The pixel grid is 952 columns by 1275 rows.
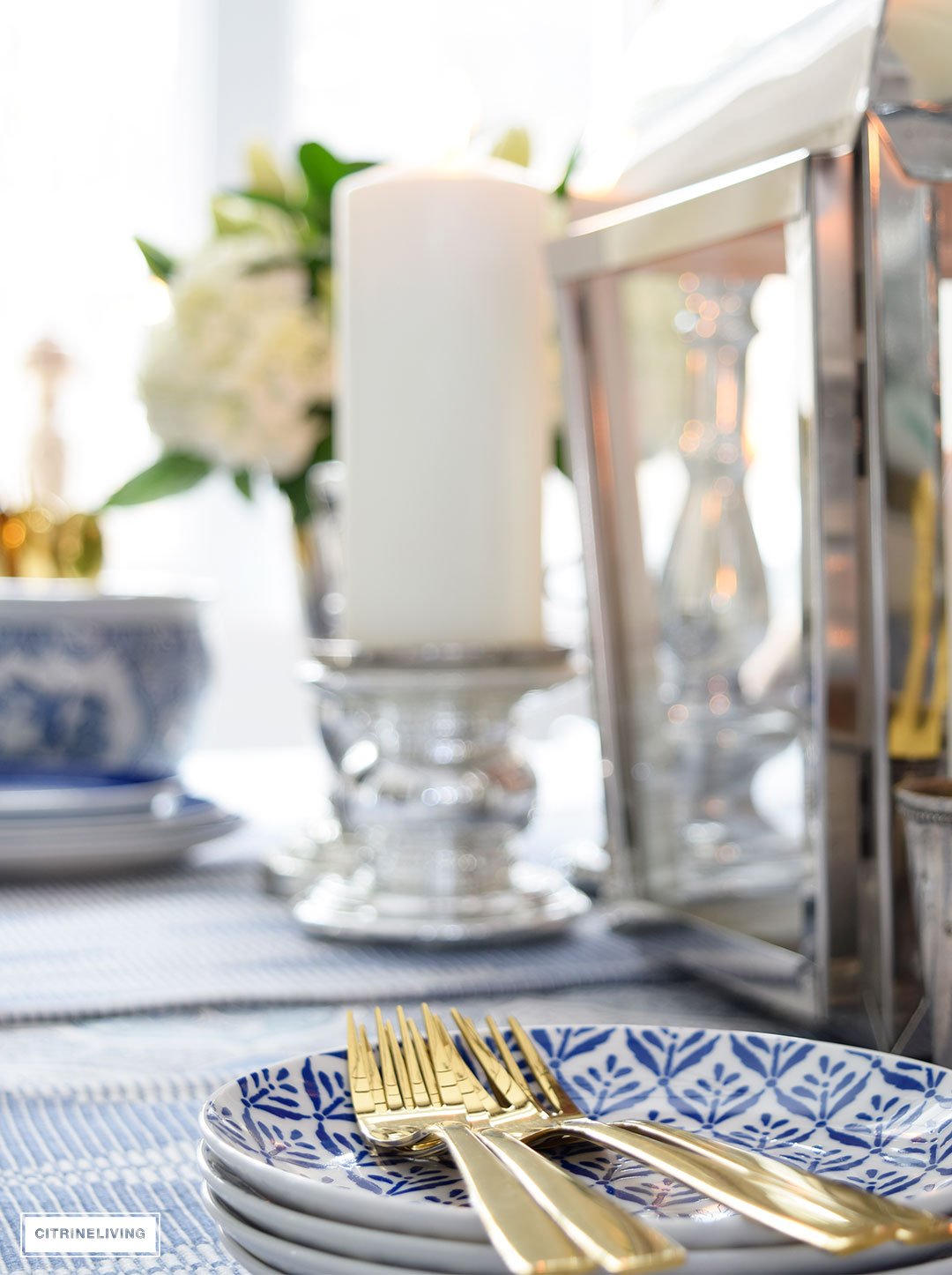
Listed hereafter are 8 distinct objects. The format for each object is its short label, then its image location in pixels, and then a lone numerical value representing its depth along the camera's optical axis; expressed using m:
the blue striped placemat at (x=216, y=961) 0.44
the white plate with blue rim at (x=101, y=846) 0.63
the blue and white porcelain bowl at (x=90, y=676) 0.67
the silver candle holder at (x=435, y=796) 0.51
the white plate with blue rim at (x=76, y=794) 0.64
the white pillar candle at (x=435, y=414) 0.54
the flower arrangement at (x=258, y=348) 0.67
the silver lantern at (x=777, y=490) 0.35
